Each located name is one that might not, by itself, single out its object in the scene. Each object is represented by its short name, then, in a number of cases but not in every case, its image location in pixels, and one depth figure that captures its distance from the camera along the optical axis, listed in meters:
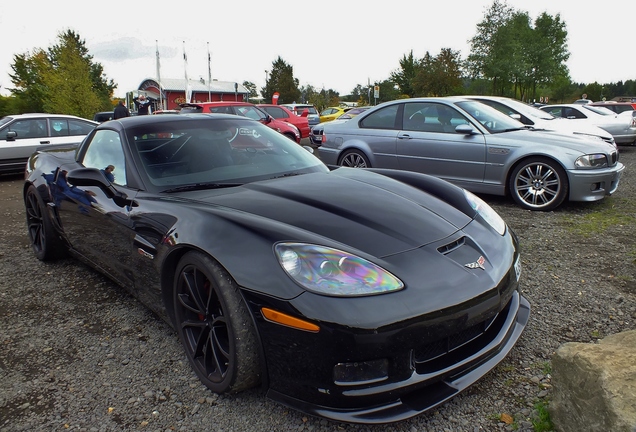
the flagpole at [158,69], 38.69
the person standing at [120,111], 12.54
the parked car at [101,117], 15.36
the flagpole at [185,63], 39.00
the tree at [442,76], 37.62
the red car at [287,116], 14.41
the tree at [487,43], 33.75
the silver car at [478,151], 5.43
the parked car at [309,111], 19.84
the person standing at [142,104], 13.44
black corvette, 1.72
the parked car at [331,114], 23.64
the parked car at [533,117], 7.52
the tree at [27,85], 32.03
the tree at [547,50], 35.19
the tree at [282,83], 64.69
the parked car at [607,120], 11.99
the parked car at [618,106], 15.35
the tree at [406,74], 52.44
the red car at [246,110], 11.39
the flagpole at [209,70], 43.18
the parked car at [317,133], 8.65
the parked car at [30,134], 9.16
